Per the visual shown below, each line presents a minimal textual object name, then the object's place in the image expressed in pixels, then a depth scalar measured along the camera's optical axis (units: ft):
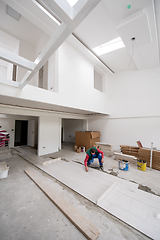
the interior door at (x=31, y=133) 20.37
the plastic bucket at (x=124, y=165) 10.44
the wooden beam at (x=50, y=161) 11.50
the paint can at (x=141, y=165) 10.45
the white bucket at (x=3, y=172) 8.66
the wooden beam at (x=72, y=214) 4.40
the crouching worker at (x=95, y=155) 10.64
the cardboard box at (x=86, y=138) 17.34
